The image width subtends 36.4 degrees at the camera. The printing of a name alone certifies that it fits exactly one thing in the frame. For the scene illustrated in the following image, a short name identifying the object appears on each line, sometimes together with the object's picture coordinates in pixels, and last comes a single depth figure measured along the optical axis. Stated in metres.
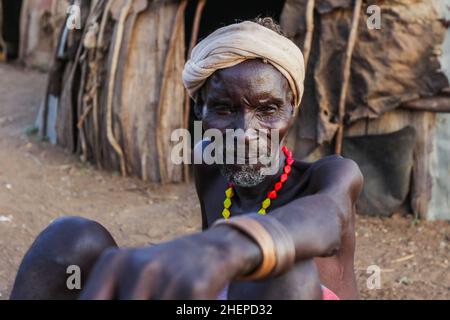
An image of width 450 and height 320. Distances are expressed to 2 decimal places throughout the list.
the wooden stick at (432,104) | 4.79
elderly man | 1.41
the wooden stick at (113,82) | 5.53
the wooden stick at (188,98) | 5.55
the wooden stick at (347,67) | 4.77
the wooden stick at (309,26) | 4.88
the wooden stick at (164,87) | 5.41
